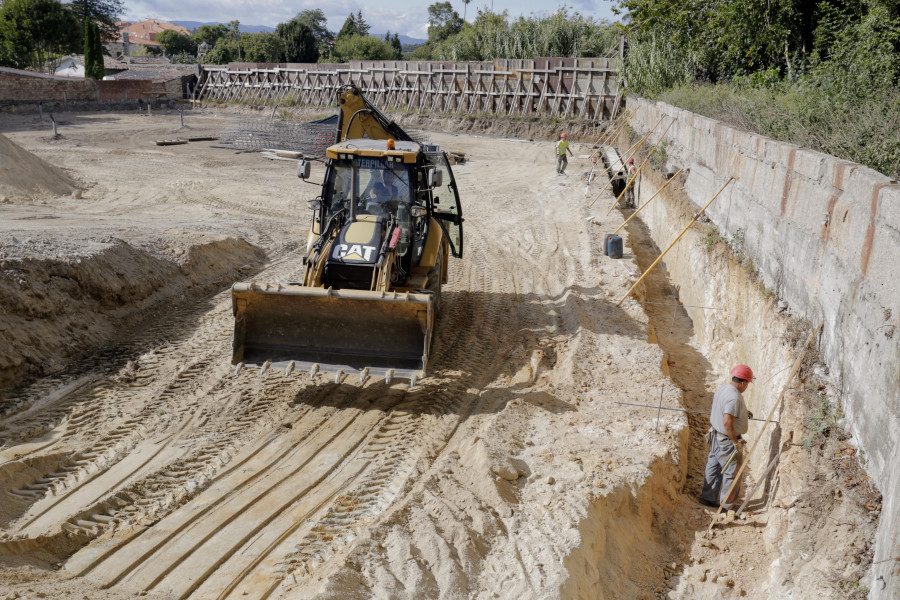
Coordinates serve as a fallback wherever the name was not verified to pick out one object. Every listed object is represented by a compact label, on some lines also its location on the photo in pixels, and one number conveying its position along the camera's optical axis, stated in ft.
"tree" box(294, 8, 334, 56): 345.72
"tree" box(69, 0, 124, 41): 231.09
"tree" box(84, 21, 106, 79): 155.02
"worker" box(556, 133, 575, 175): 69.82
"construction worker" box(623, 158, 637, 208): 58.85
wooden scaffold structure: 104.78
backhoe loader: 22.93
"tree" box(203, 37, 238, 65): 222.28
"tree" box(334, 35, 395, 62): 228.43
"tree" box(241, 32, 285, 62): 208.95
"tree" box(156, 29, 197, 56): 322.34
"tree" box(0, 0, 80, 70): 167.73
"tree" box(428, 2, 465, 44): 287.07
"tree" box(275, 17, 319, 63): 207.62
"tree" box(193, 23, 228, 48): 348.18
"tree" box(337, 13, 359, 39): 283.38
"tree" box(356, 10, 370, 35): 308.81
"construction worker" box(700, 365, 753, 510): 20.53
